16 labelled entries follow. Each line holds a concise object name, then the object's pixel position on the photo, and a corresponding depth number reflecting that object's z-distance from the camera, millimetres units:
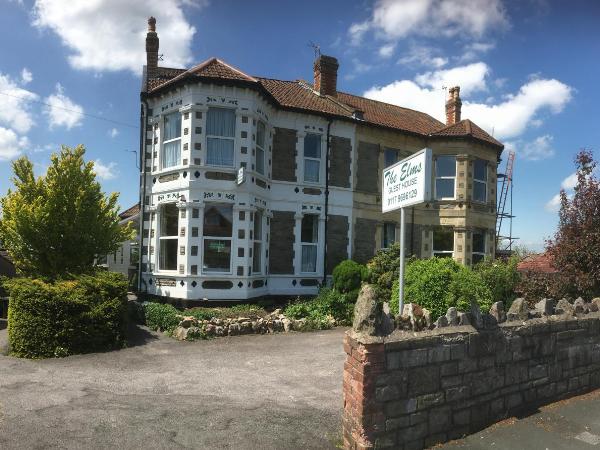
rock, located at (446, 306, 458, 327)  5150
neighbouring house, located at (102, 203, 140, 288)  26161
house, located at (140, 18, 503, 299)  13836
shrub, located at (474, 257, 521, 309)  13359
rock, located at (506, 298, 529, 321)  5840
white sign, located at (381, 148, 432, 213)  5363
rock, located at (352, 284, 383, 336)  4484
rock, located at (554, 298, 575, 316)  6500
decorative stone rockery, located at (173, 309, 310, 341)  10883
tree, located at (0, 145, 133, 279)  10805
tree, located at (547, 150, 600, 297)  8539
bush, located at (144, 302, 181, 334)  11477
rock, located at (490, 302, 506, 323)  5593
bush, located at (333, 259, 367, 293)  14406
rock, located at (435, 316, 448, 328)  5020
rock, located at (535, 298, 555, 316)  6223
